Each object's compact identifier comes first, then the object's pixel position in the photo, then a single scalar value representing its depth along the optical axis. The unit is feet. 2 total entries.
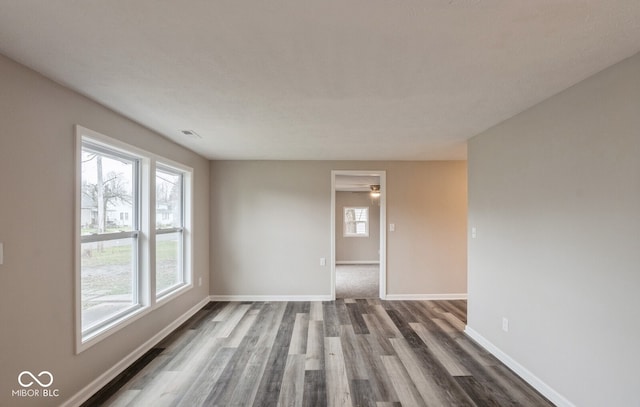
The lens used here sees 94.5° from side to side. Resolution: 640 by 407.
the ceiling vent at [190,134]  10.56
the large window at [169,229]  11.54
